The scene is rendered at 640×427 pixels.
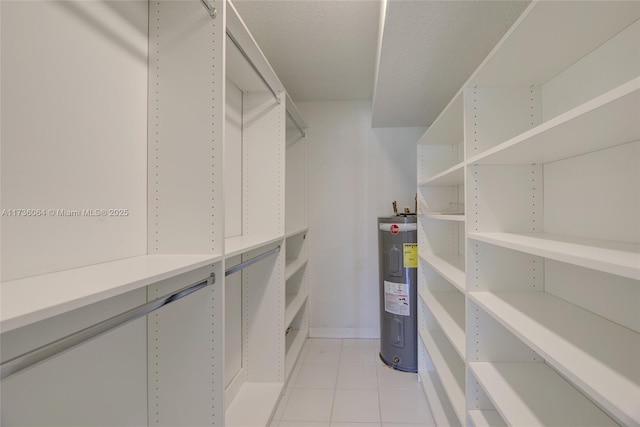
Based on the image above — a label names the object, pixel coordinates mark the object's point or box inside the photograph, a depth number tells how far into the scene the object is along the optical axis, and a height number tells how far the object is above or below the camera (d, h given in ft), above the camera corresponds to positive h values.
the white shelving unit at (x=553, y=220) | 2.40 -0.08
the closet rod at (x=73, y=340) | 1.66 -0.87
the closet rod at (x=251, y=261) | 4.07 -0.79
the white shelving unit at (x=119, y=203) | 2.33 +0.12
